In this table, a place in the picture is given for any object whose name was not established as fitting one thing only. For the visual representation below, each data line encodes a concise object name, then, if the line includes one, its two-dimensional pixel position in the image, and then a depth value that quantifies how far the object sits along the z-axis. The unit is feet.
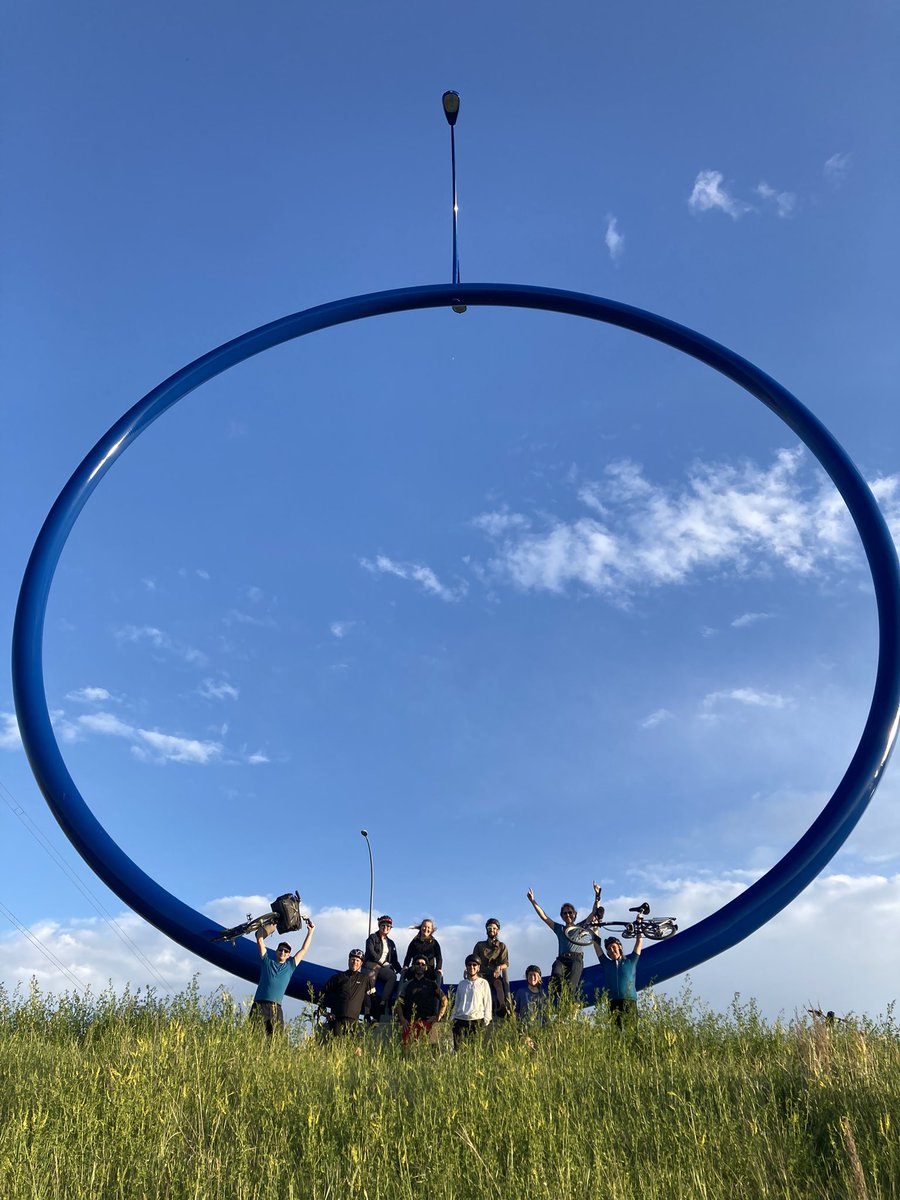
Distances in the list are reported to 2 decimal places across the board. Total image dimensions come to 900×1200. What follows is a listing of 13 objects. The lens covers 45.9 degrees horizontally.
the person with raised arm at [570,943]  36.04
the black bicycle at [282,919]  38.32
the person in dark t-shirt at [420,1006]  32.86
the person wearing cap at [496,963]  33.99
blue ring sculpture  39.81
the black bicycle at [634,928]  36.37
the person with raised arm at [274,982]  33.97
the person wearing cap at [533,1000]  31.05
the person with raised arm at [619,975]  32.89
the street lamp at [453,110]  49.26
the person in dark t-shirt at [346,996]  33.68
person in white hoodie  31.55
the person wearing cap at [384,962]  35.50
